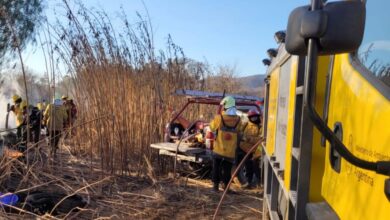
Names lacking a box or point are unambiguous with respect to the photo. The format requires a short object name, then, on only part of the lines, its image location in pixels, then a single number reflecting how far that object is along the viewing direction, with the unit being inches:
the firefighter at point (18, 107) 449.8
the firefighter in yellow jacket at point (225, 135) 299.7
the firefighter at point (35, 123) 319.9
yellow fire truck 50.3
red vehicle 321.7
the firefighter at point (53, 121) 259.7
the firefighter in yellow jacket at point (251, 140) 307.3
